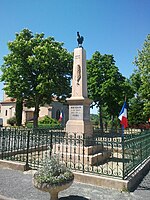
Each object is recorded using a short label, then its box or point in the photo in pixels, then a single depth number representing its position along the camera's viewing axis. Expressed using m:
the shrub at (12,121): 40.95
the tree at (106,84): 25.33
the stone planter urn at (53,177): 4.29
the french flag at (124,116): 9.04
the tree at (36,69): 22.68
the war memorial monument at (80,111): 8.65
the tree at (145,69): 22.84
